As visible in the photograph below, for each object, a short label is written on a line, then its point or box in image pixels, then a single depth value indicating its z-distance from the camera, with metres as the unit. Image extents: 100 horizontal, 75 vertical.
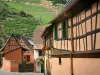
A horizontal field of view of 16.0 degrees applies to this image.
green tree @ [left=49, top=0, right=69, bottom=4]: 182.81
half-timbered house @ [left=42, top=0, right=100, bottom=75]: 18.77
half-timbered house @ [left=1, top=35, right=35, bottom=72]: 67.44
